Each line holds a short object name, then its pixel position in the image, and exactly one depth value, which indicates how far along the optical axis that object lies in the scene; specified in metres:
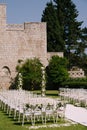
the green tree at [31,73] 42.62
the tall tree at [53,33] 52.19
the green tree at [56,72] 43.06
